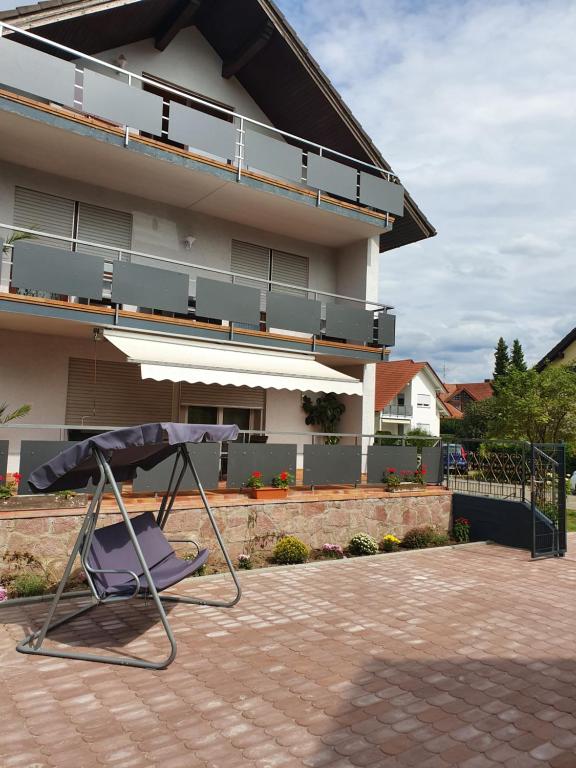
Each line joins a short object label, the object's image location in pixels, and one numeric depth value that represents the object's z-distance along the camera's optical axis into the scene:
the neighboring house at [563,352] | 44.59
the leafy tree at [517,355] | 63.33
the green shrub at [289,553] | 12.01
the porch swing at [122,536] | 7.02
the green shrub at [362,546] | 13.14
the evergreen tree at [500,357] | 65.88
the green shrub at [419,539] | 14.16
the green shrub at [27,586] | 9.31
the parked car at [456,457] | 16.38
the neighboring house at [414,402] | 62.19
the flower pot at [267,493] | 12.49
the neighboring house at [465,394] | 94.62
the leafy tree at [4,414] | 13.20
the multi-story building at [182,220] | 13.06
